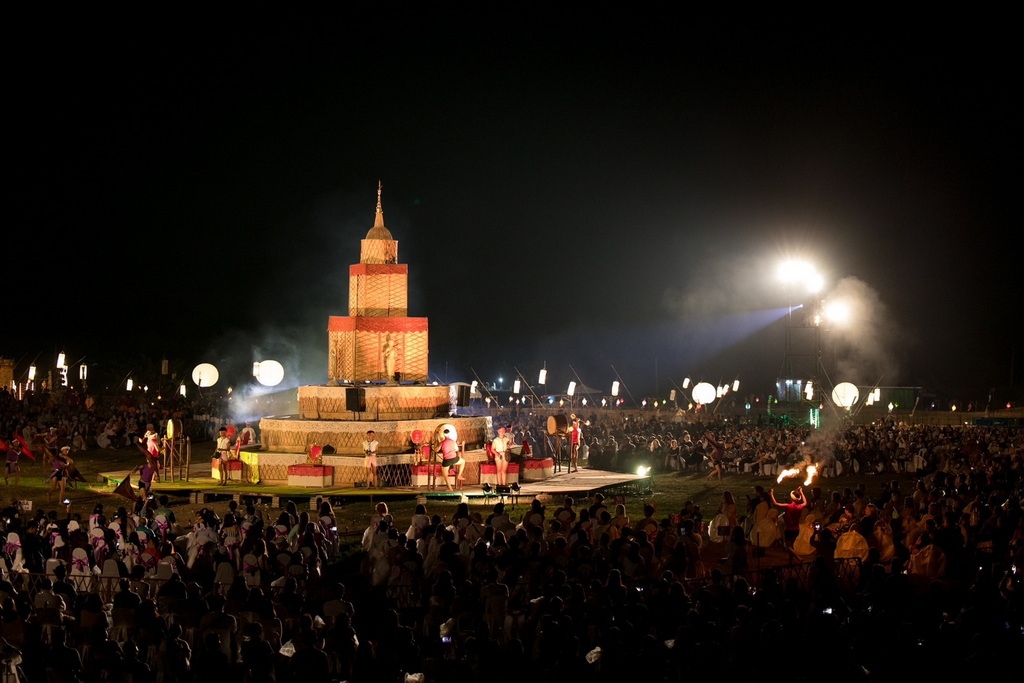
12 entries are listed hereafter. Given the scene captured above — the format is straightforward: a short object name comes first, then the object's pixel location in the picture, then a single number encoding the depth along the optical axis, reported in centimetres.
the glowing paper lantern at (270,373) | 3969
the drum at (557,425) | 2962
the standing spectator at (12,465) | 2656
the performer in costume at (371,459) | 2622
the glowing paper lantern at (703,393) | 4234
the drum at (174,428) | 2621
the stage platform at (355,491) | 2434
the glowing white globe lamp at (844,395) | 3819
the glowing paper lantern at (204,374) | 3906
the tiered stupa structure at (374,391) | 2841
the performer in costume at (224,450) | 2769
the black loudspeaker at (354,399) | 2966
